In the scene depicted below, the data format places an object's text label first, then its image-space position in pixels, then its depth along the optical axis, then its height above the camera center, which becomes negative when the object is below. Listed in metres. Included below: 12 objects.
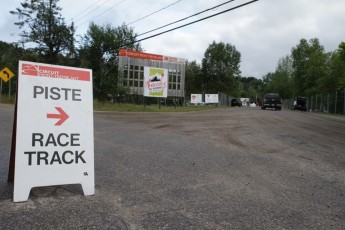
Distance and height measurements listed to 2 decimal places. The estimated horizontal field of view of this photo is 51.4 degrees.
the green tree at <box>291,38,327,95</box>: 66.56 +7.66
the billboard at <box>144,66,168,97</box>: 33.97 +1.67
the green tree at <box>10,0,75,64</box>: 49.84 +9.13
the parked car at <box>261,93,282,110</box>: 44.59 +0.14
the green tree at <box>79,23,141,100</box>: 54.22 +7.55
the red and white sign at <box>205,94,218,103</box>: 60.88 +0.45
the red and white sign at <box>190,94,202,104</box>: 60.73 +0.38
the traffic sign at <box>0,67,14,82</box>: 32.44 +1.91
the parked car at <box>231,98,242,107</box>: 72.81 -0.16
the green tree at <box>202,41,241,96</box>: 96.44 +8.95
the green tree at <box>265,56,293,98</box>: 98.61 +6.86
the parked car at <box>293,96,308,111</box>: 57.12 -0.16
